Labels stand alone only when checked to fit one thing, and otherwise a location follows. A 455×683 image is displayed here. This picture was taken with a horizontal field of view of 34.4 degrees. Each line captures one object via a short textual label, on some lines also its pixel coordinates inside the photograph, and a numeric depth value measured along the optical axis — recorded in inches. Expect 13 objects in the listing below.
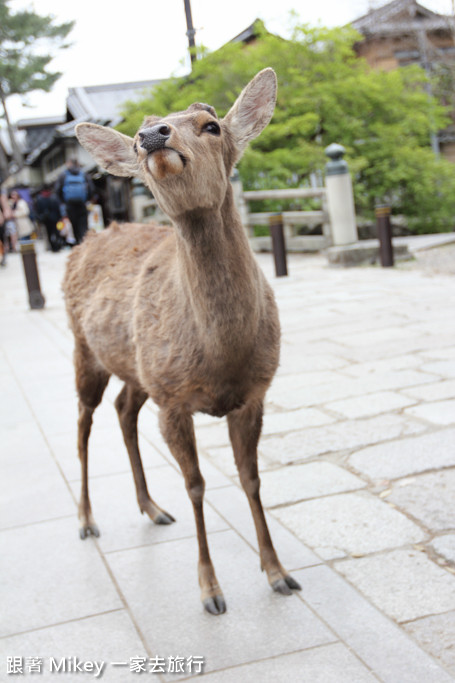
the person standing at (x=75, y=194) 623.8
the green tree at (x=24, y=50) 1535.4
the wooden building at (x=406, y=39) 884.0
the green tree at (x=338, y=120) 645.3
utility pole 555.2
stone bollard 510.0
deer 101.1
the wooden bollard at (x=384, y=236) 454.0
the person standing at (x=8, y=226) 867.4
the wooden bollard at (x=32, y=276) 446.0
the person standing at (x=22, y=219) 800.9
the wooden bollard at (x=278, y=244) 471.8
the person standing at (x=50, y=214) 896.4
